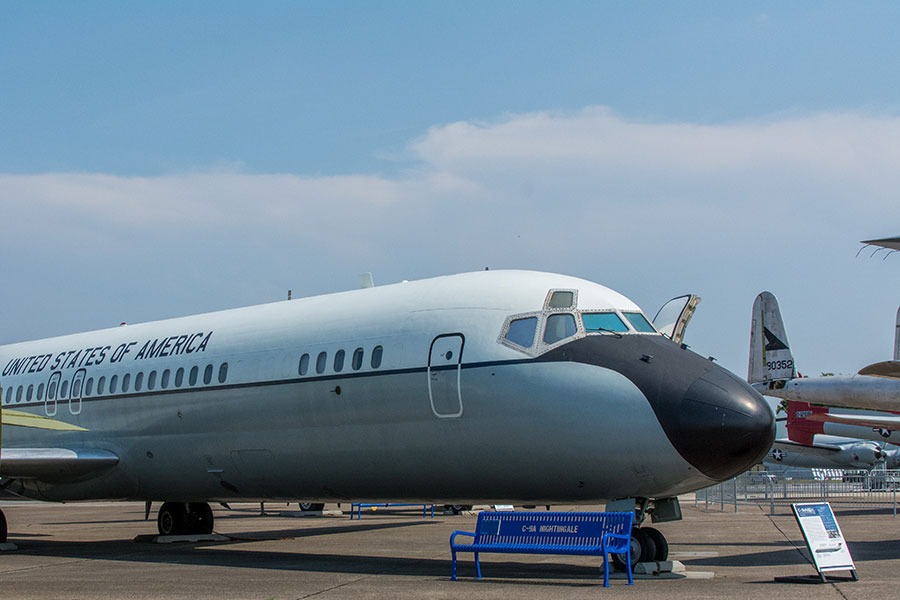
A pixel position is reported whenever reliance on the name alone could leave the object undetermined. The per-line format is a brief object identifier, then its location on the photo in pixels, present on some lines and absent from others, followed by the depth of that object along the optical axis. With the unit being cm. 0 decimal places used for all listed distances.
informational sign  1240
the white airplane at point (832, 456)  6341
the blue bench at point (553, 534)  1226
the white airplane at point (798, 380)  2608
